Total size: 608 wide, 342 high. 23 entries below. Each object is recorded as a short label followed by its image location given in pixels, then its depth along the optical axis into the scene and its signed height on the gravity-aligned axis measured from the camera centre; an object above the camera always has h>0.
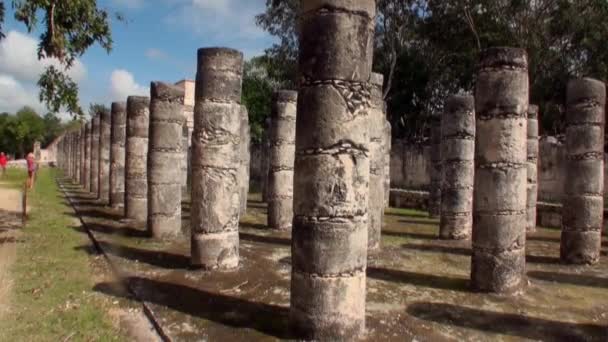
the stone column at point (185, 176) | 20.20 -0.56
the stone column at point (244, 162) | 13.59 +0.13
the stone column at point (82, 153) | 23.24 +0.41
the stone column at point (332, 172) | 5.10 -0.03
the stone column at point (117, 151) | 15.23 +0.35
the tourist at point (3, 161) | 29.52 -0.17
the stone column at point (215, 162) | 7.96 +0.06
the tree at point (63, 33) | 7.50 +2.16
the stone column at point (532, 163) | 12.20 +0.31
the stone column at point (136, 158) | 12.74 +0.12
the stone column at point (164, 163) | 10.38 +0.02
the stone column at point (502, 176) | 7.03 -0.02
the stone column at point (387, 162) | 14.84 +0.28
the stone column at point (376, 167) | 9.48 +0.07
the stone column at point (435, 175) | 14.49 -0.07
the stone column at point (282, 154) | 11.95 +0.34
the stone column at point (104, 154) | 17.56 +0.27
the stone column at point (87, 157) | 21.48 +0.19
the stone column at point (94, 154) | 19.52 +0.30
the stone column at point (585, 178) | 8.96 +0.00
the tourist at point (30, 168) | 20.02 -0.36
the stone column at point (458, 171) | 11.14 +0.05
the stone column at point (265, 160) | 18.03 +0.25
